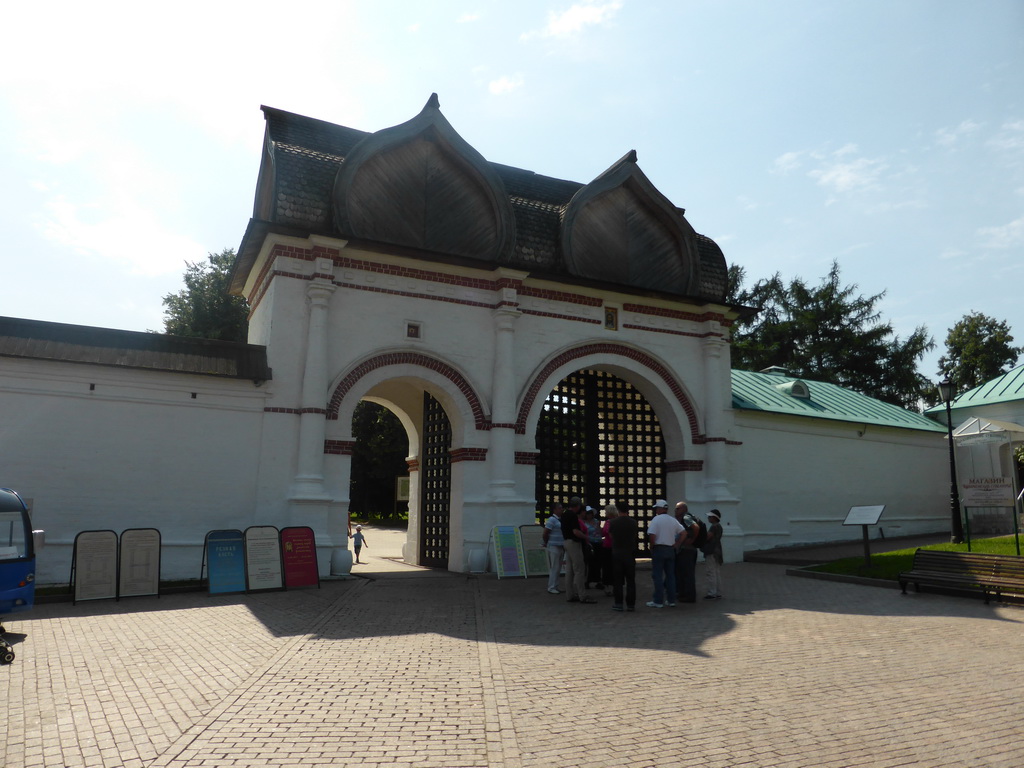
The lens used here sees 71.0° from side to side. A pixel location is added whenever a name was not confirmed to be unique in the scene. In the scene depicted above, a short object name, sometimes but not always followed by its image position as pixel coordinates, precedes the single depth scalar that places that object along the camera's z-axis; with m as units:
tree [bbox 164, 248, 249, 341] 31.86
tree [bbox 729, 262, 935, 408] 40.69
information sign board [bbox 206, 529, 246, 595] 11.18
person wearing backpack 10.90
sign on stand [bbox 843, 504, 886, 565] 13.34
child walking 18.71
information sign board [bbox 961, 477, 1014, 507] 12.63
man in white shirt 10.38
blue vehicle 8.29
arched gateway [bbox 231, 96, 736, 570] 13.62
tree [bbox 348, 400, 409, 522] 36.75
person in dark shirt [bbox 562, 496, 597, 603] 10.84
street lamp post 16.47
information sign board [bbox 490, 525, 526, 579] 13.78
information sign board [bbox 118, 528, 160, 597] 10.72
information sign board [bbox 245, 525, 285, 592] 11.47
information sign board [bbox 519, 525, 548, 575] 14.11
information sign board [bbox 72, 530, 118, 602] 10.32
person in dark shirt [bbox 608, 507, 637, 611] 10.06
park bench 10.01
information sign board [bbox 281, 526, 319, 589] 11.87
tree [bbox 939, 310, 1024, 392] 39.72
